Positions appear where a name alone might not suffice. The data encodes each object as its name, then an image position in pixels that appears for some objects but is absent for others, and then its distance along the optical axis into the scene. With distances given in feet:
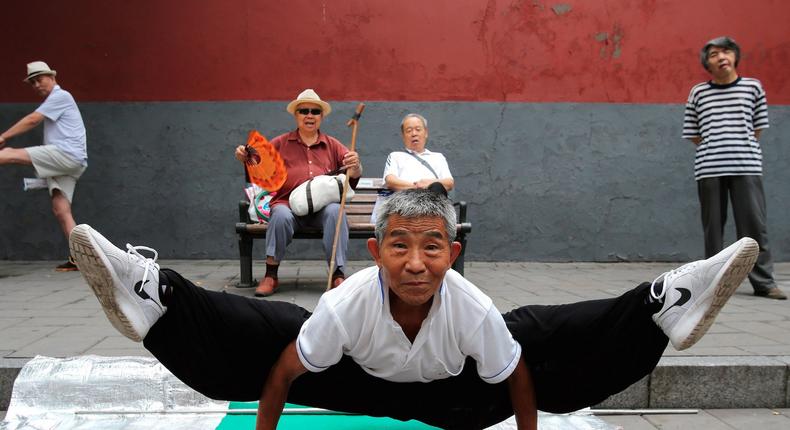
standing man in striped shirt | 16.92
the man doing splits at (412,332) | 7.26
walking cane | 14.66
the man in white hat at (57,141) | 20.21
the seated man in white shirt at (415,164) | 17.70
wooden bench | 17.54
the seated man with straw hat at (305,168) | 16.78
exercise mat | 9.69
